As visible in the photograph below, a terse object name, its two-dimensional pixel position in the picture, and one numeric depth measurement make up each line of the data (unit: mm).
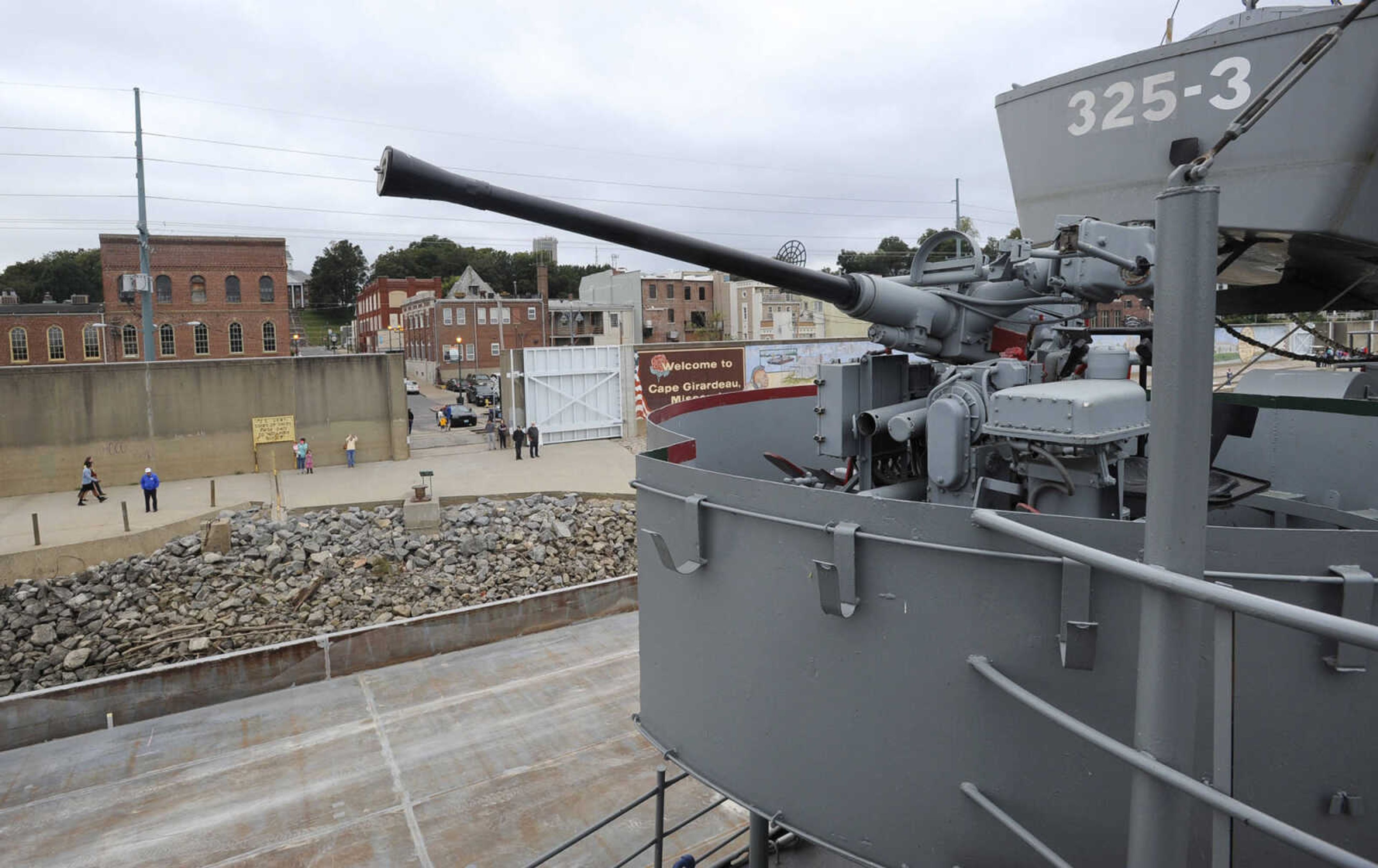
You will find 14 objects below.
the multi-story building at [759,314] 56062
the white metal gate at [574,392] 27734
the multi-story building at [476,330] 52406
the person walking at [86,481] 20891
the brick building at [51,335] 40906
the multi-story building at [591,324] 53781
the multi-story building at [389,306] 66250
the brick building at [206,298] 38188
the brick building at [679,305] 56219
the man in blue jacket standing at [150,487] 20406
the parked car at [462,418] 34312
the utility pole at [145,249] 25109
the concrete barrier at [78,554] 17188
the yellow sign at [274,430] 24125
